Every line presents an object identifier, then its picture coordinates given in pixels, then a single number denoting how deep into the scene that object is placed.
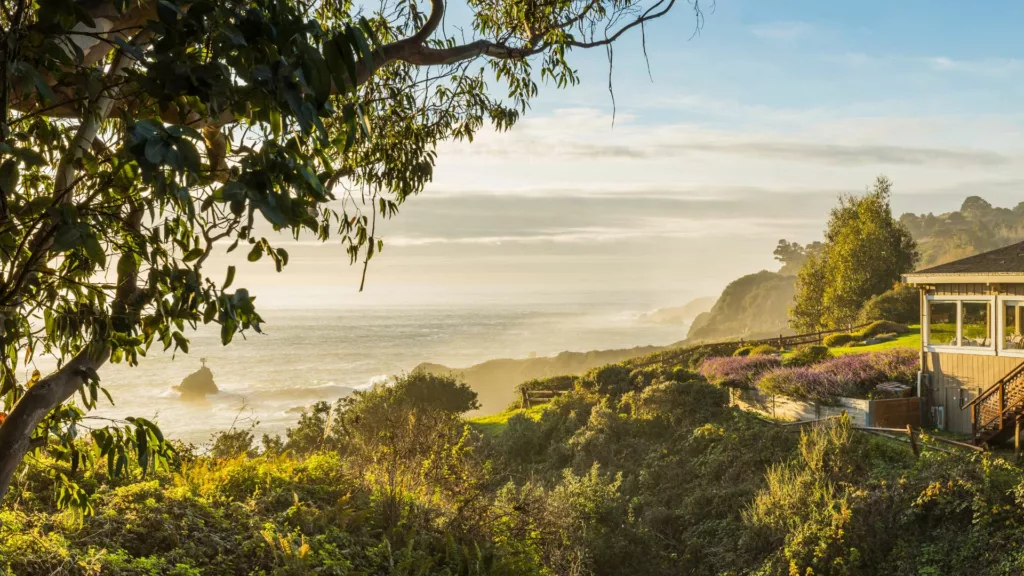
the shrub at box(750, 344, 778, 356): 29.55
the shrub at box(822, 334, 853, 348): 30.32
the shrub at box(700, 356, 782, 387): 20.88
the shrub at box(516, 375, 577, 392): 28.69
